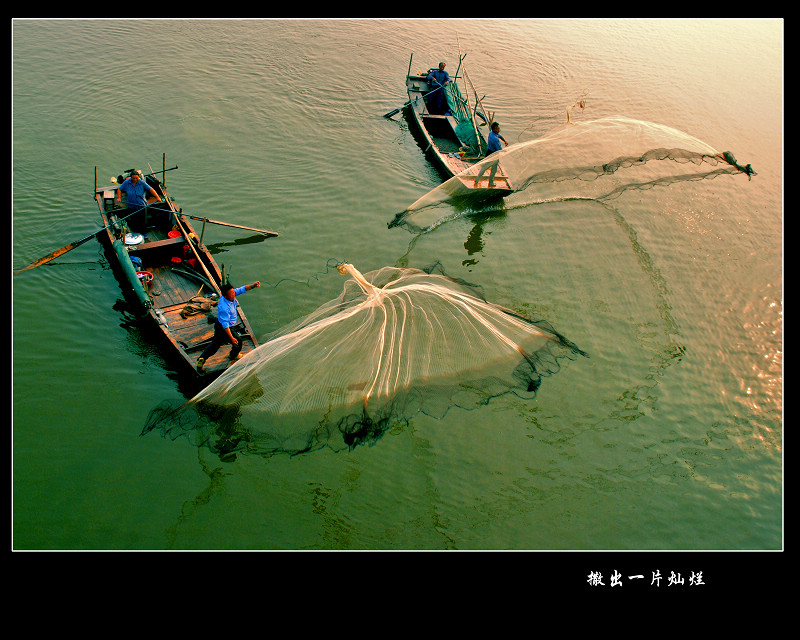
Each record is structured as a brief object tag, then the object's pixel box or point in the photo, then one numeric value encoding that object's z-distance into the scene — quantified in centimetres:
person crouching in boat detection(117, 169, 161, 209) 1049
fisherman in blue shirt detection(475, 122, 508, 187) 1234
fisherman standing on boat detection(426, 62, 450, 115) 1567
